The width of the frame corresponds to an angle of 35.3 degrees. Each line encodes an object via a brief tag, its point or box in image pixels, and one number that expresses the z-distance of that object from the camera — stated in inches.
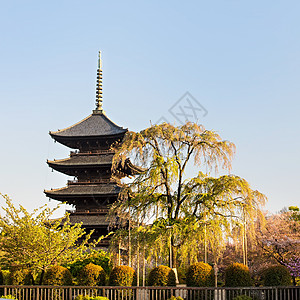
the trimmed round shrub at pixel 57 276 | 805.9
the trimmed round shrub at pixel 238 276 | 757.9
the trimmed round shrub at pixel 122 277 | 786.2
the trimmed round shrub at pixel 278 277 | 757.3
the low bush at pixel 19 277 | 852.6
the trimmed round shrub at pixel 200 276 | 773.3
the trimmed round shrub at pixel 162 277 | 777.6
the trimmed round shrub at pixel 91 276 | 792.9
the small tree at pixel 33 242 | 834.2
